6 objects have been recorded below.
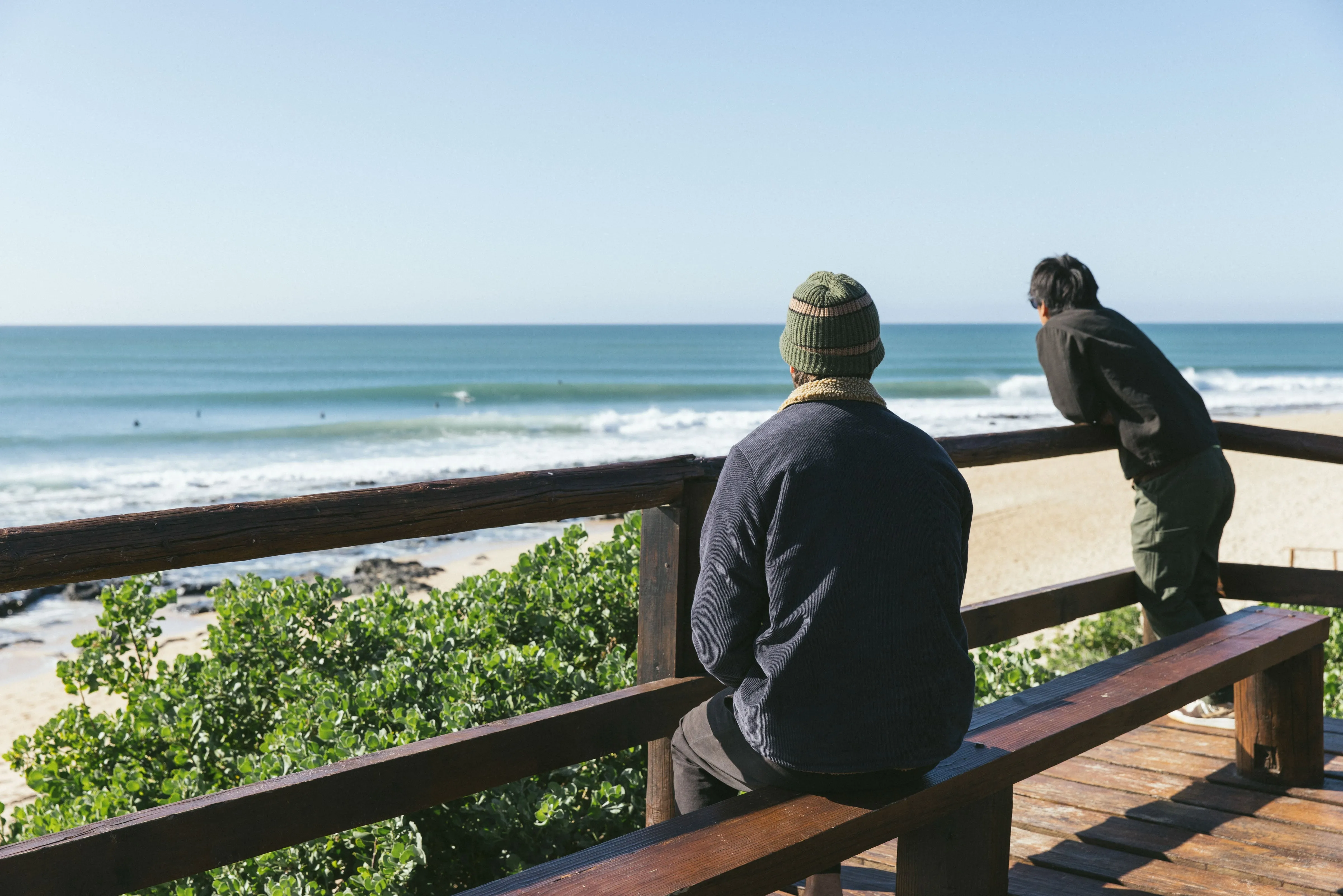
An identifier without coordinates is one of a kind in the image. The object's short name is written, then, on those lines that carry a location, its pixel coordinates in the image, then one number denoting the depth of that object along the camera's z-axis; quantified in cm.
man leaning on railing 365
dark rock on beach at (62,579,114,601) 1202
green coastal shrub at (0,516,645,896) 291
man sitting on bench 169
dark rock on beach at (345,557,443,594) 1253
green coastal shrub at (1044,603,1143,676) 683
